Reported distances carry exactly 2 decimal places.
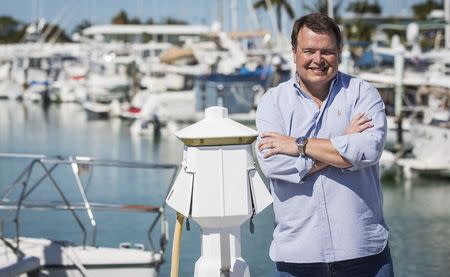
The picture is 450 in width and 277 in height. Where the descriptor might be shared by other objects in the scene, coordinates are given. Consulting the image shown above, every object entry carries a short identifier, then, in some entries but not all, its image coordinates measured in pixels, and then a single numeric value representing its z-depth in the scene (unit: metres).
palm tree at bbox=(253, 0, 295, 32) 94.06
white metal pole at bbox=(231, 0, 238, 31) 83.64
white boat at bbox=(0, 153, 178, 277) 9.10
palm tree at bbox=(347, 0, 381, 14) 90.69
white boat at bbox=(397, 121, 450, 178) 26.33
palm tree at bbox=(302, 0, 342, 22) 69.44
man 4.28
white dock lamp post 4.43
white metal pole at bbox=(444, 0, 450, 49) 50.01
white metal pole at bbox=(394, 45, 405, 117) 33.88
